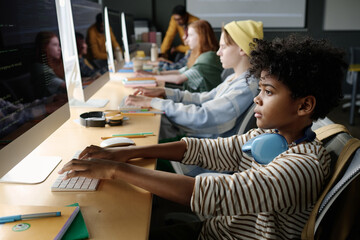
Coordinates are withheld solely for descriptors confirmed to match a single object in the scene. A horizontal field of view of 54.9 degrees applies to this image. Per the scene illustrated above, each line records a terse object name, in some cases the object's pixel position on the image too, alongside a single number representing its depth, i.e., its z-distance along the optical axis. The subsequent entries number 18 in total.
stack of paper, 2.45
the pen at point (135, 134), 1.33
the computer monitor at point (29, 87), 0.82
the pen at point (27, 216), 0.73
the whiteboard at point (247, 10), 5.77
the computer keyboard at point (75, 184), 0.90
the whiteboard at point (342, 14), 5.62
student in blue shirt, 1.68
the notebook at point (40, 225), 0.68
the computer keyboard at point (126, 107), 1.73
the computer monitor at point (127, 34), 3.09
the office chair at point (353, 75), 4.34
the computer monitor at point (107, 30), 2.25
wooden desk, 0.73
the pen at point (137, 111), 1.69
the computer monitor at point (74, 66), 1.50
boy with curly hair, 0.81
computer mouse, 1.16
